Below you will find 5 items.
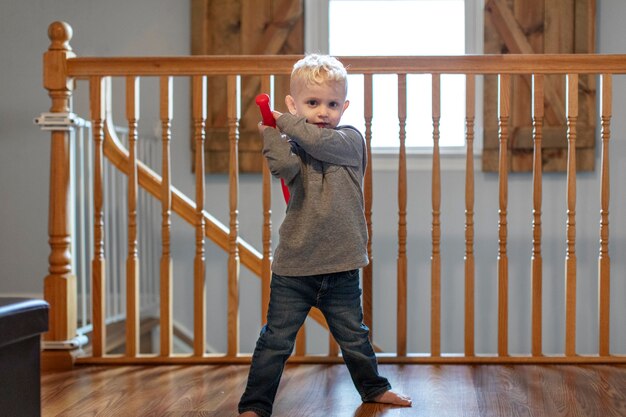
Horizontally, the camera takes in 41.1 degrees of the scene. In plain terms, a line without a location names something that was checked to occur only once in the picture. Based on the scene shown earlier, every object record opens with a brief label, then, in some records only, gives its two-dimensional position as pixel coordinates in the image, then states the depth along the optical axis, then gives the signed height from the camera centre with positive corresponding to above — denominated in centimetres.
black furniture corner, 146 -28
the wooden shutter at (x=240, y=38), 466 +90
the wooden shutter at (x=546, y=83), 453 +63
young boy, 200 -5
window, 473 +89
